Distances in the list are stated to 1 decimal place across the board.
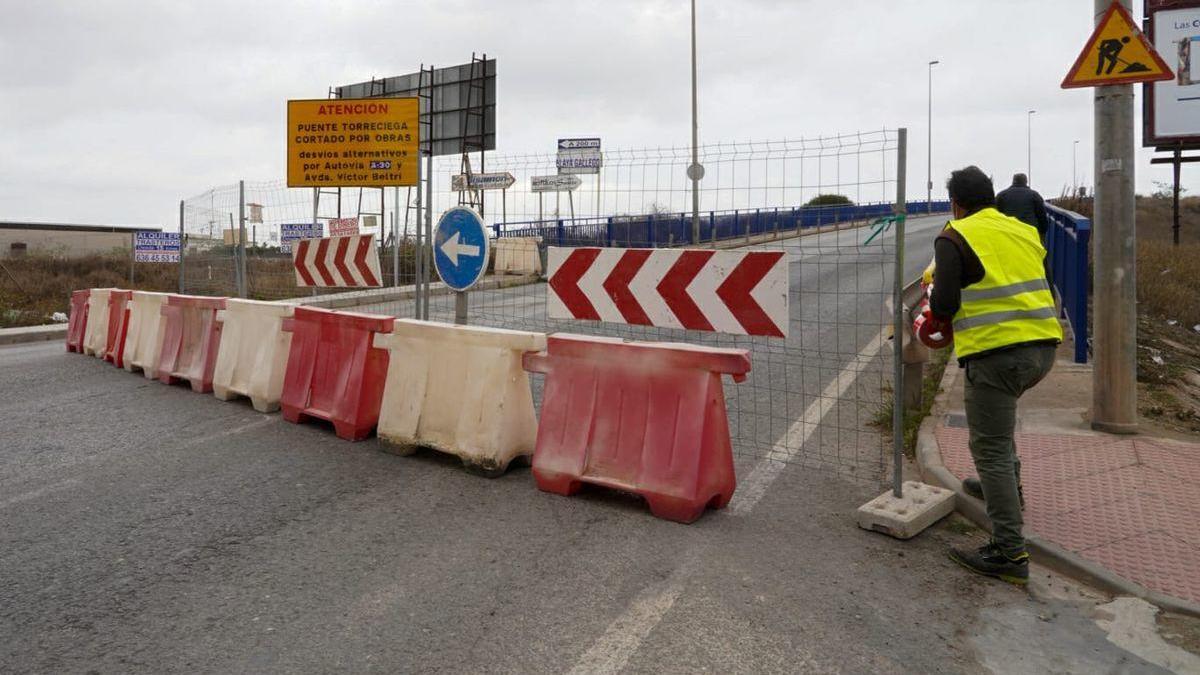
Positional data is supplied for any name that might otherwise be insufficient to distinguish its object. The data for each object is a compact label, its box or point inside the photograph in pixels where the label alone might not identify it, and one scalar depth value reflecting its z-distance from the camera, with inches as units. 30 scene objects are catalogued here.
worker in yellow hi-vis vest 154.4
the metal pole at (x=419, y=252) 334.6
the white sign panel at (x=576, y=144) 1165.1
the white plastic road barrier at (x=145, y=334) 351.3
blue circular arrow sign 278.1
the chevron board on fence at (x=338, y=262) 347.9
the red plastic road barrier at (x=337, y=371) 245.8
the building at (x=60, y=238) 1473.9
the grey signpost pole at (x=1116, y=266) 233.0
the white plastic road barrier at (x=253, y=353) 280.2
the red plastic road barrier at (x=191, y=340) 316.8
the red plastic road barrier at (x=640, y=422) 179.9
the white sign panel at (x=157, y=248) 733.9
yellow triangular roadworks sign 222.8
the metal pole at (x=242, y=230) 549.6
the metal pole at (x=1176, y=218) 898.3
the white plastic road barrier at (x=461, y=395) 211.0
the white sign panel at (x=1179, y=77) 781.9
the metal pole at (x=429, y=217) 312.2
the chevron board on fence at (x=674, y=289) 199.2
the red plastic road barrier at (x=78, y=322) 438.0
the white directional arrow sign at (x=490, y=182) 1038.5
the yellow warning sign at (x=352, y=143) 405.7
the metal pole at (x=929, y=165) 1752.0
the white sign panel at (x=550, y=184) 902.2
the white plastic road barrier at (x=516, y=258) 638.5
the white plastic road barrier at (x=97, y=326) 410.9
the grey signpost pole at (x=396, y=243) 485.3
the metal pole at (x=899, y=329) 181.2
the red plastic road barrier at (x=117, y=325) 384.2
